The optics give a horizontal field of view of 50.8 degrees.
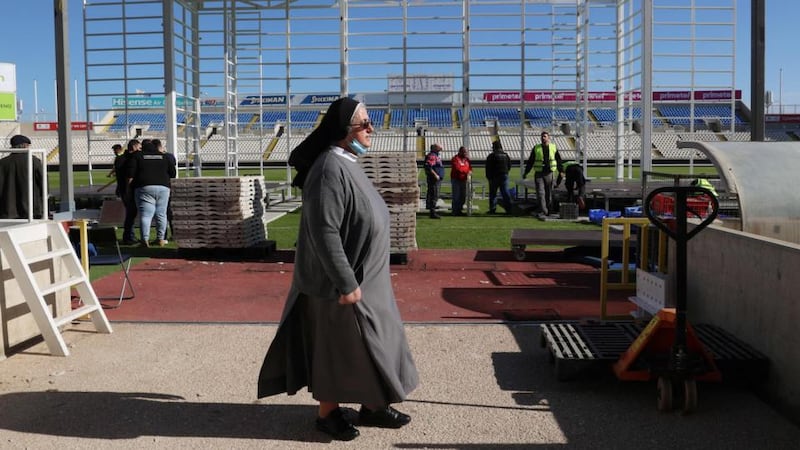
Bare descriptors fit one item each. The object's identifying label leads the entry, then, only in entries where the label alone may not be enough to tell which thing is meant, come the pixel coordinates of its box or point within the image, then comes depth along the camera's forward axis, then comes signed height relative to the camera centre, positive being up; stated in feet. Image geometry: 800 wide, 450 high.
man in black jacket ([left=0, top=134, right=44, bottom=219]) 31.96 -0.52
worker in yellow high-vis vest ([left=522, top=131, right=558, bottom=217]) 59.98 +0.04
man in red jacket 63.57 -0.42
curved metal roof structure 20.94 -0.64
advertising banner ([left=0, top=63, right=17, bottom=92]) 82.28 +9.29
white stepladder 21.27 -2.80
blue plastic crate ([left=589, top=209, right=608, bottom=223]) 57.52 -3.27
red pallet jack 16.11 -3.73
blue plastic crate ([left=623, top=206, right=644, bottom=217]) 43.94 -2.40
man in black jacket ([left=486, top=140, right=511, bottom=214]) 64.44 -0.18
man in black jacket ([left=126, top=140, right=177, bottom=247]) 45.21 -0.54
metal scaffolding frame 55.36 +7.88
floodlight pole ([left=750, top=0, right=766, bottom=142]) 32.30 +3.85
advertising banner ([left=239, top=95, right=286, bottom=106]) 218.63 +19.03
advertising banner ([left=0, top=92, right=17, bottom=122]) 78.40 +6.24
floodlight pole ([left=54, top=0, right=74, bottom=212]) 34.86 +2.67
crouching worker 60.18 -0.92
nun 14.21 -2.04
